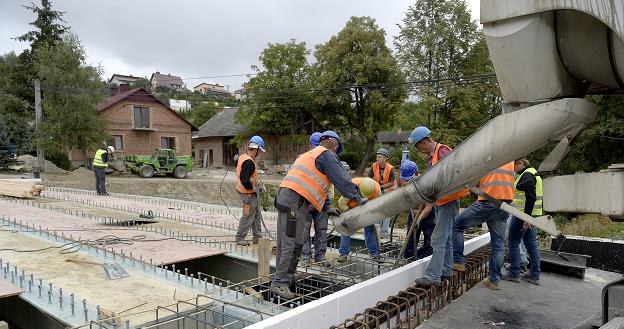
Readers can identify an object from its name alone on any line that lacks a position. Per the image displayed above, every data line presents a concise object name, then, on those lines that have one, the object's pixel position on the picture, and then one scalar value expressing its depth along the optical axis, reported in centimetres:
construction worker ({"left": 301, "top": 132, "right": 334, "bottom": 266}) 515
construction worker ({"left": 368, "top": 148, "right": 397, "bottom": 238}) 596
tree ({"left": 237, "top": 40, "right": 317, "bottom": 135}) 3250
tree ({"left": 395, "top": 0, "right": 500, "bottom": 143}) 2366
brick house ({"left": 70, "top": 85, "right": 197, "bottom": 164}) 3170
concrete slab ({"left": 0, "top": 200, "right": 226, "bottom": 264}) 541
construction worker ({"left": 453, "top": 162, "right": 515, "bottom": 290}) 431
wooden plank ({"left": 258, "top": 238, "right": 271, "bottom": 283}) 434
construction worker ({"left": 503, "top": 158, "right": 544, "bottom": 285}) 471
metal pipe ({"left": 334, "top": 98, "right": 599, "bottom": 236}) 269
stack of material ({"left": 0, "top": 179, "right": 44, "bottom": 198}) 1105
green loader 2525
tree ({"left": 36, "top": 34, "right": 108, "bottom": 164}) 2377
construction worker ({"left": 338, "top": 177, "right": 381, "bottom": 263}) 486
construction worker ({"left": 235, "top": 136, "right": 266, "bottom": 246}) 600
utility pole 2186
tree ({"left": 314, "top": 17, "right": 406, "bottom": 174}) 2888
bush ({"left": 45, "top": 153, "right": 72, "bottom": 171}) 2578
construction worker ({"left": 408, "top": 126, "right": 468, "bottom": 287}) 415
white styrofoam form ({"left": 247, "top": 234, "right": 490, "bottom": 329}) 292
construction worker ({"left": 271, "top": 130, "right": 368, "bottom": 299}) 384
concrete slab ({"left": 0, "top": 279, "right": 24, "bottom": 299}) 375
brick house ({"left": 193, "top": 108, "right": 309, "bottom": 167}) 3497
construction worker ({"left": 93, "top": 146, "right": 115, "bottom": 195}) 1245
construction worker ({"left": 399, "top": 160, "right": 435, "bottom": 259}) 512
